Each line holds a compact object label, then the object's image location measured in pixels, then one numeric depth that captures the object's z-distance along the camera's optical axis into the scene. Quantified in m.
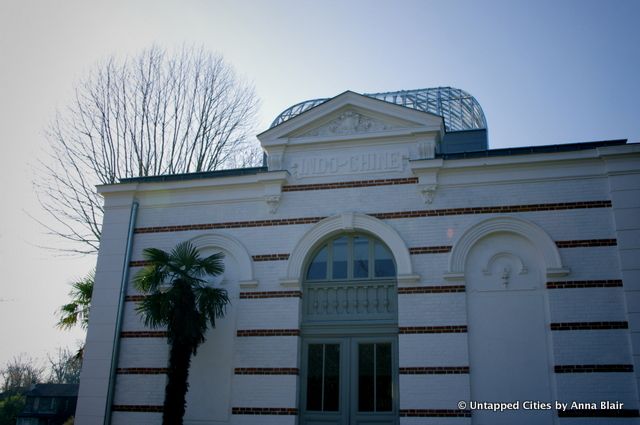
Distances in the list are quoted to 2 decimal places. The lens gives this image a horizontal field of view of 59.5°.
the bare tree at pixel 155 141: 19.02
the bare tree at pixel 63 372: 53.78
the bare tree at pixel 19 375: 53.53
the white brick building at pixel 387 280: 10.76
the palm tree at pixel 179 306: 11.21
